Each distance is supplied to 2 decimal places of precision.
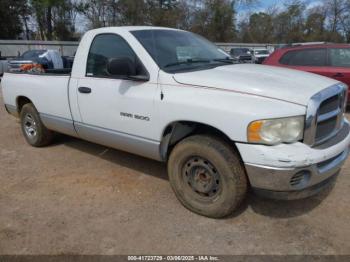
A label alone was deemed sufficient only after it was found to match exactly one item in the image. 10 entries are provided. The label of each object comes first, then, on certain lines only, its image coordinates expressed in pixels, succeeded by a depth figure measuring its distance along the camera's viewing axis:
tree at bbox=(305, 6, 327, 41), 52.38
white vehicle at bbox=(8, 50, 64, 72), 15.15
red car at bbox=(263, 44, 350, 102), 7.41
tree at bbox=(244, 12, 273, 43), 53.62
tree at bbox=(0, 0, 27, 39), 37.84
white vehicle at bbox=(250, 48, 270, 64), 29.11
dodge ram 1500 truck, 2.87
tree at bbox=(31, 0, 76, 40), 42.28
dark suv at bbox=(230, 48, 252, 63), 26.67
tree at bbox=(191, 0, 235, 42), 49.44
